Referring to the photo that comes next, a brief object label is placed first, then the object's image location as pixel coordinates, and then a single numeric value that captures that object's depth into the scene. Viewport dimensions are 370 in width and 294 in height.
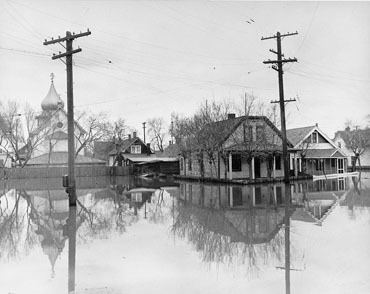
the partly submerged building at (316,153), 48.03
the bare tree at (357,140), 67.00
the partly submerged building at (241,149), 36.44
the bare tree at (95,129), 60.97
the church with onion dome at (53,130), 63.59
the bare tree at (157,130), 98.44
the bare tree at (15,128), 54.44
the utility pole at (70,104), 18.95
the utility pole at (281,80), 30.06
